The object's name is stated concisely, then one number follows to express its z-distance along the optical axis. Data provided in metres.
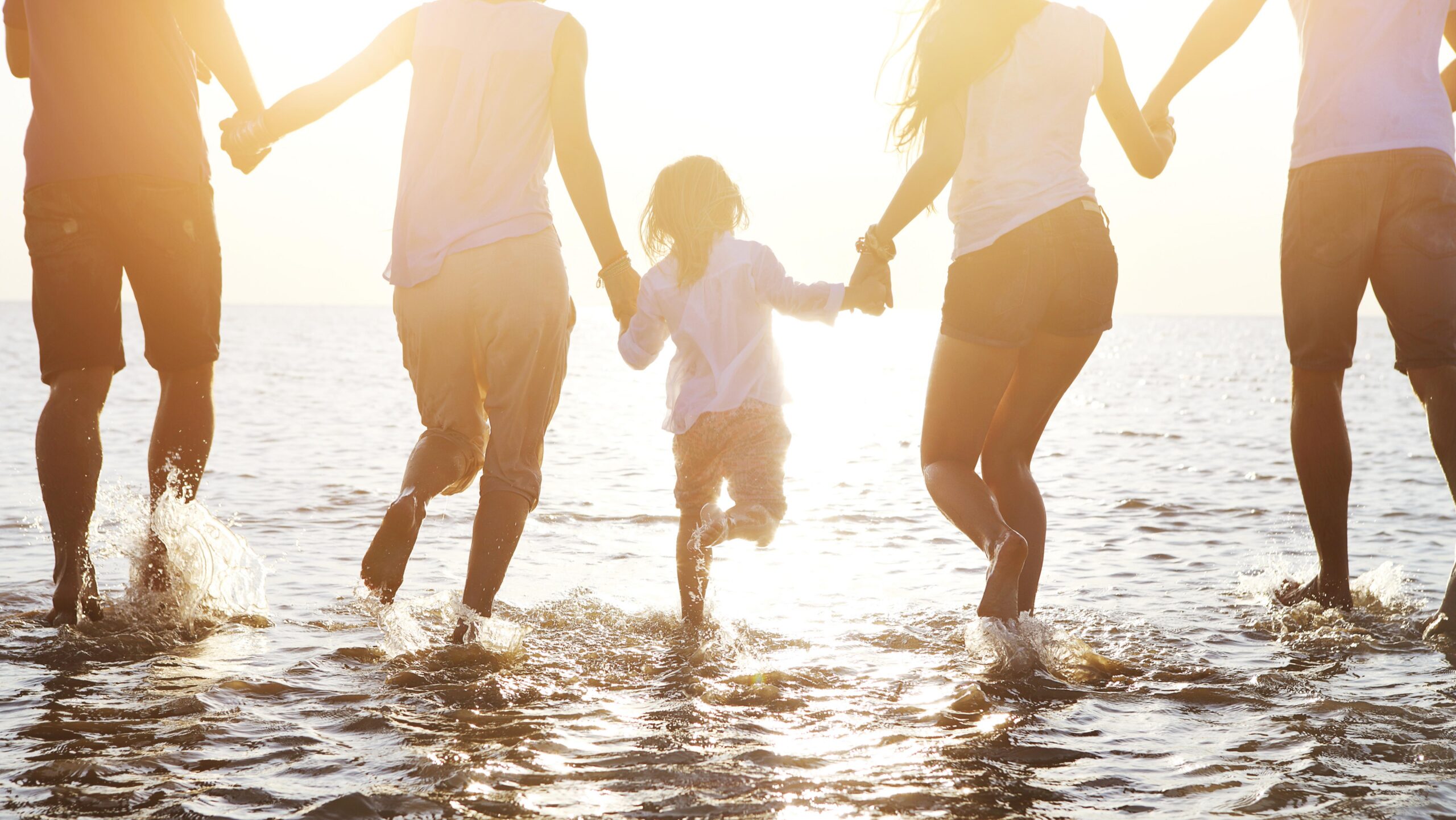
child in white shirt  4.17
